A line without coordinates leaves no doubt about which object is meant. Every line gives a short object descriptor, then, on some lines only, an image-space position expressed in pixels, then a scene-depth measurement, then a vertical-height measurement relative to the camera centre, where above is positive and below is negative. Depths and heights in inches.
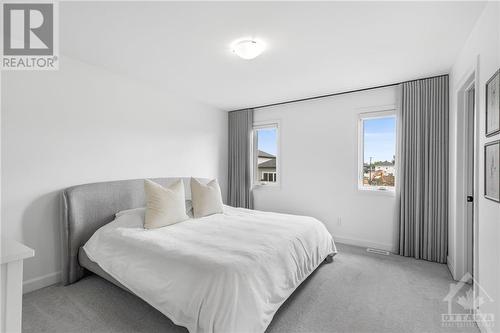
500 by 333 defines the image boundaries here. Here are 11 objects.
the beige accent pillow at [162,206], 108.9 -18.1
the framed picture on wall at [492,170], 63.7 -0.2
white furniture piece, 43.9 -21.7
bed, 65.2 -29.5
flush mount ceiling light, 91.0 +44.5
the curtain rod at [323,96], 137.3 +46.5
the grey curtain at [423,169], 123.7 +0.0
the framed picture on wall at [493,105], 63.9 +17.5
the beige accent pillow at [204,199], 131.2 -17.5
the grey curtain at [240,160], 192.7 +5.7
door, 103.0 -4.0
